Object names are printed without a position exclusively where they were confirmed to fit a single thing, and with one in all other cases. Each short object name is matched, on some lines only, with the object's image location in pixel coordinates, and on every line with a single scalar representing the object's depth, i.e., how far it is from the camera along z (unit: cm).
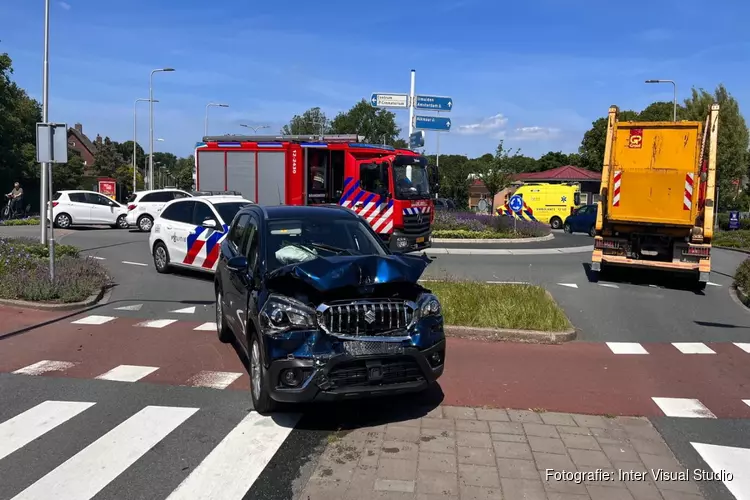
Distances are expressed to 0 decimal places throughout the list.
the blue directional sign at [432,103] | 2488
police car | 1222
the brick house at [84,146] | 8224
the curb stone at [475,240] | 2084
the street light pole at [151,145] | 4056
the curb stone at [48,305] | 969
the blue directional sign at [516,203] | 2252
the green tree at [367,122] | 6731
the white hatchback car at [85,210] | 2511
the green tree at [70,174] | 4938
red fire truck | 1675
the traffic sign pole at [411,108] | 2475
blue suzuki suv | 464
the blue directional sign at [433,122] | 2503
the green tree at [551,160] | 9094
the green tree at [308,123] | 6322
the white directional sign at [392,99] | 2453
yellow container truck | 1216
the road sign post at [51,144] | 1046
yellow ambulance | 3694
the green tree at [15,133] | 3681
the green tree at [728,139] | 3616
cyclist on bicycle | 3014
